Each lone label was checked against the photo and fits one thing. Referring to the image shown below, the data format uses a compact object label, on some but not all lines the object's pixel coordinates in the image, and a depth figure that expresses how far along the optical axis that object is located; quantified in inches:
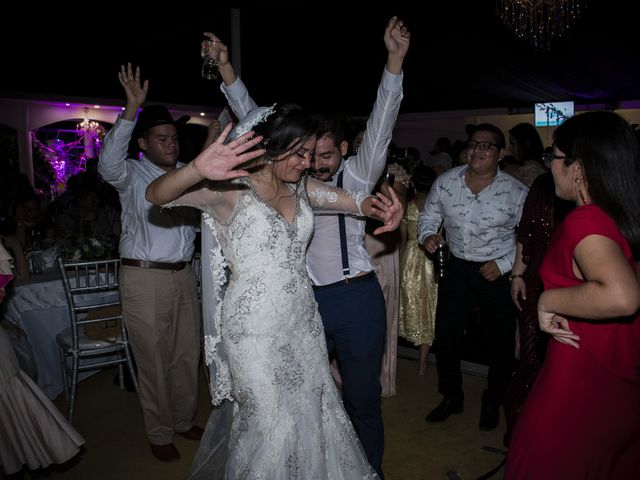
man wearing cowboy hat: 126.2
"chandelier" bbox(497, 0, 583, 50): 230.7
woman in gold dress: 179.5
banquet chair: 144.2
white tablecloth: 152.1
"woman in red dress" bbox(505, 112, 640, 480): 66.4
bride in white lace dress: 83.8
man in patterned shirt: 139.2
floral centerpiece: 164.1
